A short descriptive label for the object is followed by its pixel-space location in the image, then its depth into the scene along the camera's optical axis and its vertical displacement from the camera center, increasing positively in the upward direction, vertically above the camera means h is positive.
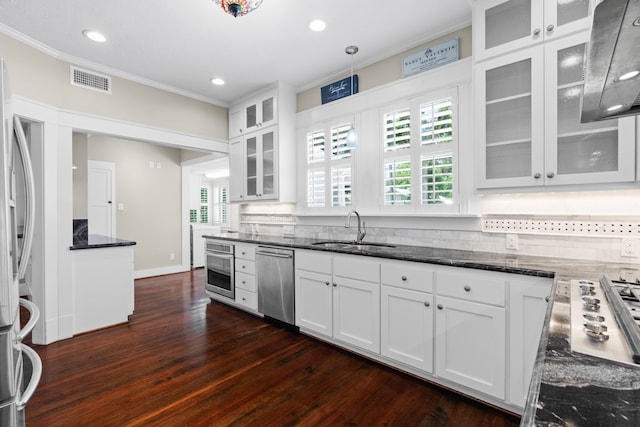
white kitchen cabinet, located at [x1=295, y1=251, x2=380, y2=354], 2.50 -0.73
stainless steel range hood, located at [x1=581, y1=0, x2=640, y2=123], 0.76 +0.44
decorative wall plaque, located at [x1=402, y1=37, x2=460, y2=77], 2.67 +1.36
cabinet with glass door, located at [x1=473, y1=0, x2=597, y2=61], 1.91 +1.22
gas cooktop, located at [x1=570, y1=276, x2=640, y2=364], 0.70 -0.30
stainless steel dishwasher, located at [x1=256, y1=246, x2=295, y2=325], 3.15 -0.72
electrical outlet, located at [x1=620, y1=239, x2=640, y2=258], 1.91 -0.22
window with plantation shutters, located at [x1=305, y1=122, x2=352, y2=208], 3.43 +0.51
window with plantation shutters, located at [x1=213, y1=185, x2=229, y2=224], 8.09 +0.31
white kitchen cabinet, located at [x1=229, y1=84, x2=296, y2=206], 3.81 +0.85
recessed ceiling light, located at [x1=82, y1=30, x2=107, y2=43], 2.74 +1.56
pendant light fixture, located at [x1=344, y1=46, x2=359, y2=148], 2.81 +0.65
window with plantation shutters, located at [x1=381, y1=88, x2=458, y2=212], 2.68 +0.54
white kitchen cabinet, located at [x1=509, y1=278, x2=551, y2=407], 1.75 -0.65
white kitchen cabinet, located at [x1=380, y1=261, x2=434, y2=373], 2.19 -0.72
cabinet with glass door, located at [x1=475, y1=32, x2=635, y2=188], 1.83 +0.52
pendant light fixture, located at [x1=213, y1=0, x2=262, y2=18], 1.97 +1.30
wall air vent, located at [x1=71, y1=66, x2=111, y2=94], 3.23 +1.41
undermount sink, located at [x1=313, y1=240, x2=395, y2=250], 2.98 -0.32
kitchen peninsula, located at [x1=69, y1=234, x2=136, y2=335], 3.25 -0.73
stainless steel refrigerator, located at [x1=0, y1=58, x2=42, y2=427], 1.05 -0.32
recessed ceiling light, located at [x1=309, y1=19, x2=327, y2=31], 2.59 +1.56
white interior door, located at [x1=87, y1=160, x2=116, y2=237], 5.28 +0.29
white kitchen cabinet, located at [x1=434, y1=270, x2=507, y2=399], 1.90 -0.74
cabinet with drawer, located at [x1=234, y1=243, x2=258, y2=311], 3.55 -0.72
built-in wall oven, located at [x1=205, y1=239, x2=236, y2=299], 3.84 -0.69
